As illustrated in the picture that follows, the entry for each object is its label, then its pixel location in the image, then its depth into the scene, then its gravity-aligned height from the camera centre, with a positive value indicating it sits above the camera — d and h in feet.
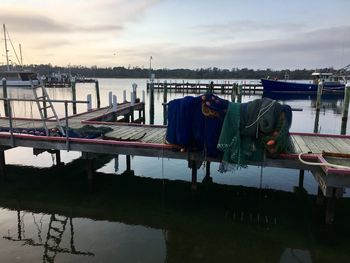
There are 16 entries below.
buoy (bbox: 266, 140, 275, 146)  25.53 -5.47
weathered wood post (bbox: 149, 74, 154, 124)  82.75 -10.57
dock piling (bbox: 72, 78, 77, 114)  89.50 -4.54
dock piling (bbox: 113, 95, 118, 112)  54.63 -5.79
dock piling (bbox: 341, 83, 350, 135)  68.13 -7.84
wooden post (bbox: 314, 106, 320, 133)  67.65 -11.22
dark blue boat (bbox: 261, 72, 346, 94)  148.05 -6.24
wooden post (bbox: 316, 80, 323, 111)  82.31 -5.23
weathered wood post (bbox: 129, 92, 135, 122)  65.13 -7.04
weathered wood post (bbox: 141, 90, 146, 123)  73.33 -9.33
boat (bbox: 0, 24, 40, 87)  192.75 -5.11
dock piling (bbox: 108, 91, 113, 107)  61.80 -5.38
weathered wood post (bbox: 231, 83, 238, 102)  103.70 -6.49
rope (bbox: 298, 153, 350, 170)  22.50 -6.45
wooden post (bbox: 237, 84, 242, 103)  88.17 -5.75
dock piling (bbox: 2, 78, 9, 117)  83.38 -5.02
